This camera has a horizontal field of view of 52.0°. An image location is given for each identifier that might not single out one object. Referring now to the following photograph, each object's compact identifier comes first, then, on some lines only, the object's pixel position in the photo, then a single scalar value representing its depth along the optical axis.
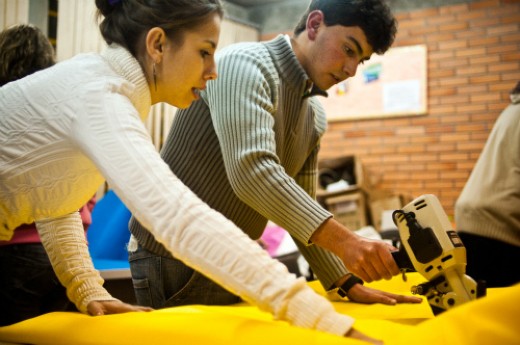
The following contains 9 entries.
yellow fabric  0.80
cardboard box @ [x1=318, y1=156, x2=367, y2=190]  5.32
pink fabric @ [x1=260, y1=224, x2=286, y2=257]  3.69
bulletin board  5.57
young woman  0.81
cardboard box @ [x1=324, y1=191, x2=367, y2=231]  4.98
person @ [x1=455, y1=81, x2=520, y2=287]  2.21
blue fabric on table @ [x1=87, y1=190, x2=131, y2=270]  3.32
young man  1.26
